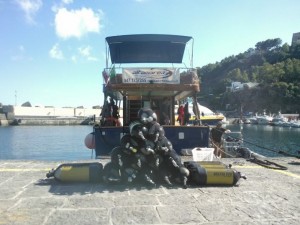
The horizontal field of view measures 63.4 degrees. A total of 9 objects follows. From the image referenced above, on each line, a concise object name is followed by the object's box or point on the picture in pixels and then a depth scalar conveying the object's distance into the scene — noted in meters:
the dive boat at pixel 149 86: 10.36
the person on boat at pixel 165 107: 12.37
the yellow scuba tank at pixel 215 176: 5.46
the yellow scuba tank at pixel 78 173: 5.61
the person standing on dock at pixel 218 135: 11.12
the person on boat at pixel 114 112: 11.25
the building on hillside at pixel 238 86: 119.37
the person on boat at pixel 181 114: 12.54
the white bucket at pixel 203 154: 7.87
